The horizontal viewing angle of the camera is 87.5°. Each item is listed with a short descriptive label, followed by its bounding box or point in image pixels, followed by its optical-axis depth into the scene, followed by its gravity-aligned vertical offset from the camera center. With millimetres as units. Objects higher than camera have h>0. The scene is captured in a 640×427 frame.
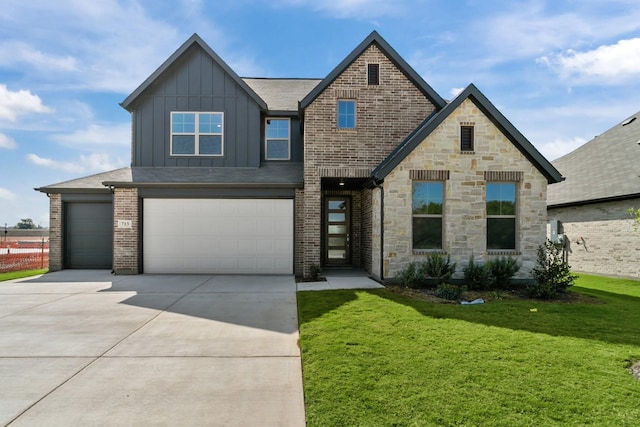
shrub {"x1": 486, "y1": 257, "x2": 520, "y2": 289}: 9367 -1493
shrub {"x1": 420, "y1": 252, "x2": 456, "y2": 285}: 9312 -1423
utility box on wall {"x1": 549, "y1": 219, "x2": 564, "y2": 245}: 14805 -589
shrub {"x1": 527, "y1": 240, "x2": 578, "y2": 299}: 8391 -1573
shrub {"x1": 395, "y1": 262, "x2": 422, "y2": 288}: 9250 -1655
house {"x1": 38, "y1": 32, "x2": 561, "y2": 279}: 9711 +1227
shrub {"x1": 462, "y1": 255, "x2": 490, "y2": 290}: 9242 -1622
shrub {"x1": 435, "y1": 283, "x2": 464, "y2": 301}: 8195 -1836
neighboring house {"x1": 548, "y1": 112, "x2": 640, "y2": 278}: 12016 +567
